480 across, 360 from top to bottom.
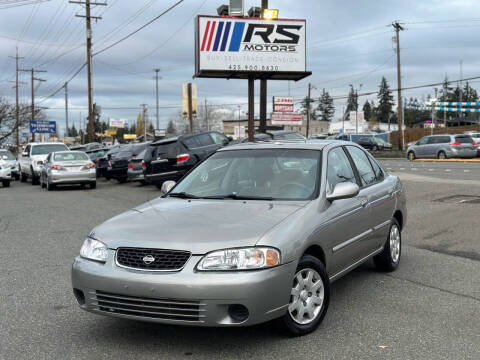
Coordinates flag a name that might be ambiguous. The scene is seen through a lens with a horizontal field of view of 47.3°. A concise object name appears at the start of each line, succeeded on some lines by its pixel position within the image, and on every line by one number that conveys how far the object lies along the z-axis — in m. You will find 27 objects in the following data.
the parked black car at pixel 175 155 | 16.36
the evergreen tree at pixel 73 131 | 191.38
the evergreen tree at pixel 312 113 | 154.38
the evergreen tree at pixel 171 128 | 141.62
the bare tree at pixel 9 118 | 47.44
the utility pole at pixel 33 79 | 68.12
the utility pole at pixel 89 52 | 35.16
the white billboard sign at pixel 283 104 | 26.93
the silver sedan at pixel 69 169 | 19.66
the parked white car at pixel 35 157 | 24.23
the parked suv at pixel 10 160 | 24.25
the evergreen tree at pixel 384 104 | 135.38
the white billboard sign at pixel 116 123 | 94.38
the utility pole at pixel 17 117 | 47.96
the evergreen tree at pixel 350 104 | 140.27
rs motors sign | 22.02
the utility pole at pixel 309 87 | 75.41
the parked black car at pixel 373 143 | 52.00
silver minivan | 31.39
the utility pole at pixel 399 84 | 44.94
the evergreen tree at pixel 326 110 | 154.12
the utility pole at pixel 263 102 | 21.28
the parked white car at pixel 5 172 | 22.28
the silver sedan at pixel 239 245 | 3.81
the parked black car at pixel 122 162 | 22.16
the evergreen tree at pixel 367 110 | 144.50
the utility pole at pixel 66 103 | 71.75
